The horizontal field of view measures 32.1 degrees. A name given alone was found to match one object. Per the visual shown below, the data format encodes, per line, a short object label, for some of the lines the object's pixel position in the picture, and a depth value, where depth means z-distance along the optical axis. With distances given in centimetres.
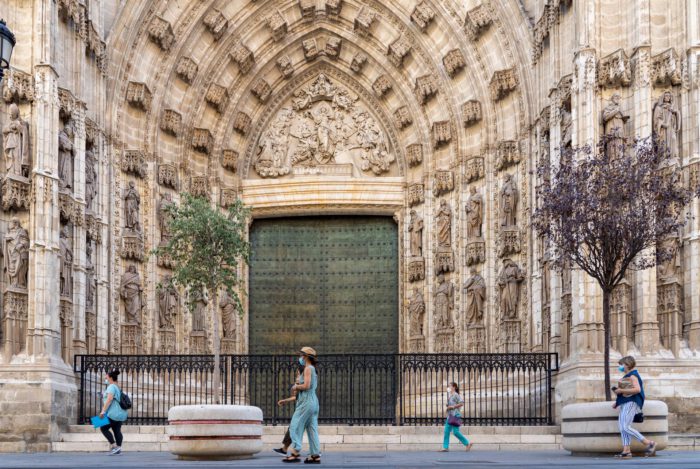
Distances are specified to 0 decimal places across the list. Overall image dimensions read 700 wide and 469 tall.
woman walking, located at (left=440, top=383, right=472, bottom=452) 2031
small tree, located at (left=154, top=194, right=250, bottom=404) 2205
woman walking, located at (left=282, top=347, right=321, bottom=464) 1536
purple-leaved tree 1814
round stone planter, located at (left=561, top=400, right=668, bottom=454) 1659
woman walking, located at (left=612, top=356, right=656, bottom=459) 1612
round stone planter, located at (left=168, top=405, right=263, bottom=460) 1614
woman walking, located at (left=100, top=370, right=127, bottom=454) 1952
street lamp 1476
